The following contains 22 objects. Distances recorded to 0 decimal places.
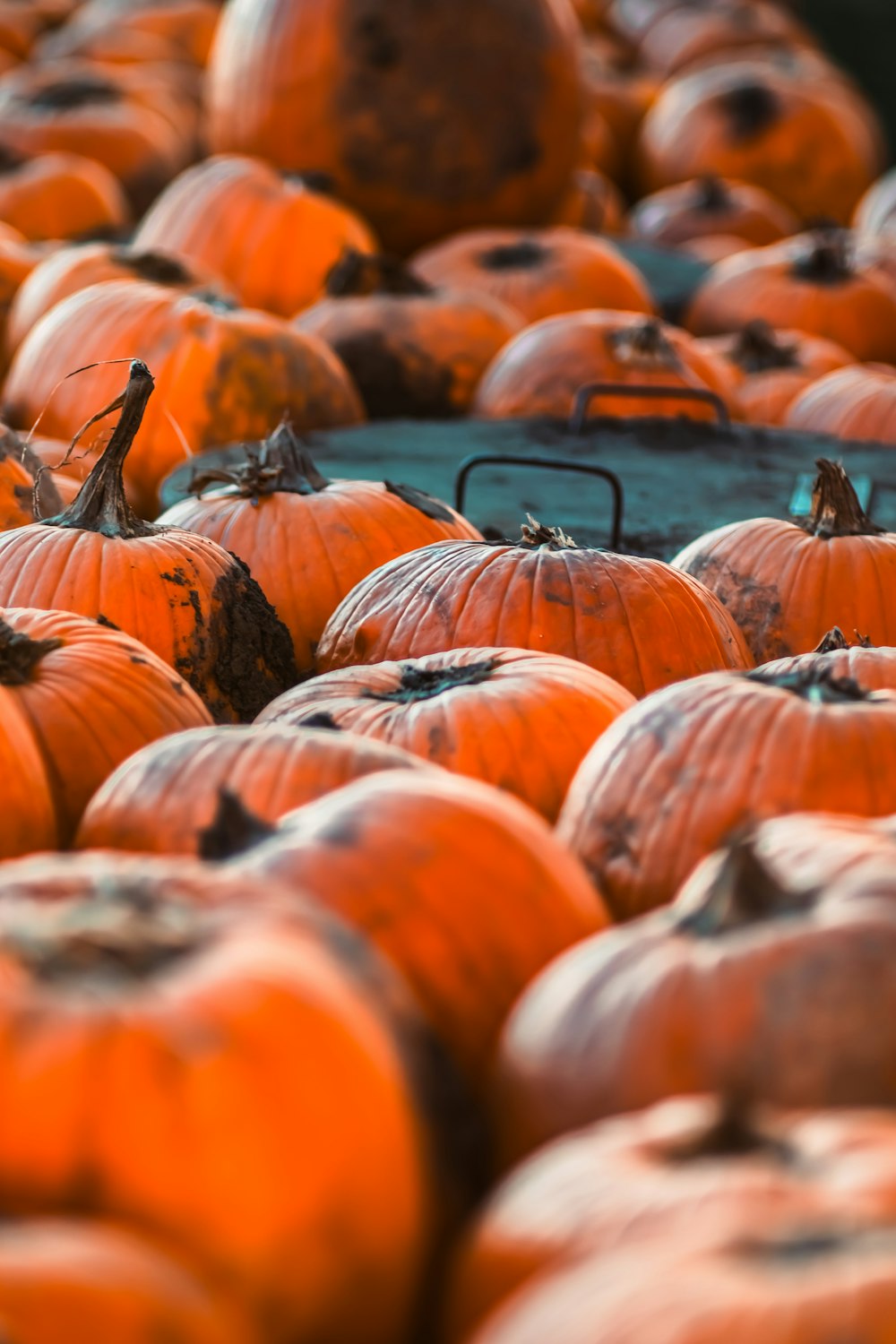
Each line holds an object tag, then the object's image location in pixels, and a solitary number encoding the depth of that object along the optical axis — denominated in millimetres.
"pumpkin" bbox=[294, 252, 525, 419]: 8187
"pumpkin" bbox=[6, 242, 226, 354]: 7629
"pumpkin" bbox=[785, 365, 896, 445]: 7937
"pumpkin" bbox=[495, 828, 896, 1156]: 1940
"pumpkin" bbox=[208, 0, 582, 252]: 10625
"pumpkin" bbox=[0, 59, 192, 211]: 12609
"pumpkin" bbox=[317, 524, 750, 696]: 4090
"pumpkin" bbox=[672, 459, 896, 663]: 4680
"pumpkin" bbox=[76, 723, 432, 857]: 2725
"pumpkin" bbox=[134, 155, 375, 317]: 9289
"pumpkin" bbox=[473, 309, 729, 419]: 7656
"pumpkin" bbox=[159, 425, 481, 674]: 4820
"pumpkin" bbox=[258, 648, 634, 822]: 3244
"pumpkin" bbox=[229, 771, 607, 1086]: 2277
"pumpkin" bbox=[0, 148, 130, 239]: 11086
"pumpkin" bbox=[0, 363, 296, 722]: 4039
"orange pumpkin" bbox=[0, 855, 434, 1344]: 1598
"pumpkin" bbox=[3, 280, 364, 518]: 6723
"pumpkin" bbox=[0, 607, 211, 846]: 3201
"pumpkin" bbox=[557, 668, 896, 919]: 2900
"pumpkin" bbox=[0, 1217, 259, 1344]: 1409
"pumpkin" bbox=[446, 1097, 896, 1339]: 1526
